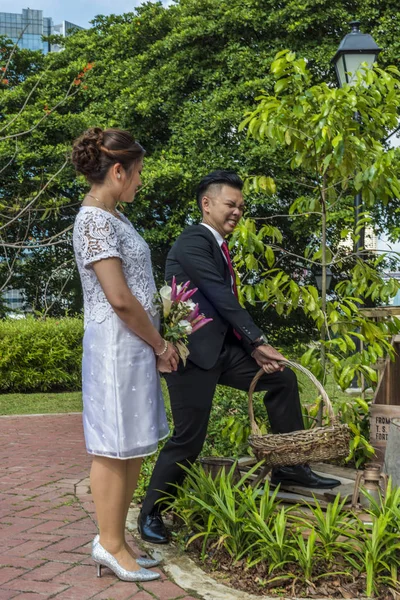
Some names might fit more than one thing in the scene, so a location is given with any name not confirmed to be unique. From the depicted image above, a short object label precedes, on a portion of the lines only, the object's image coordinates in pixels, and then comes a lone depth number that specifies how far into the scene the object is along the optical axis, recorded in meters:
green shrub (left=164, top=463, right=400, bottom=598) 3.67
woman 3.52
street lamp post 7.89
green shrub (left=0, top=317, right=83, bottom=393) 14.22
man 4.30
